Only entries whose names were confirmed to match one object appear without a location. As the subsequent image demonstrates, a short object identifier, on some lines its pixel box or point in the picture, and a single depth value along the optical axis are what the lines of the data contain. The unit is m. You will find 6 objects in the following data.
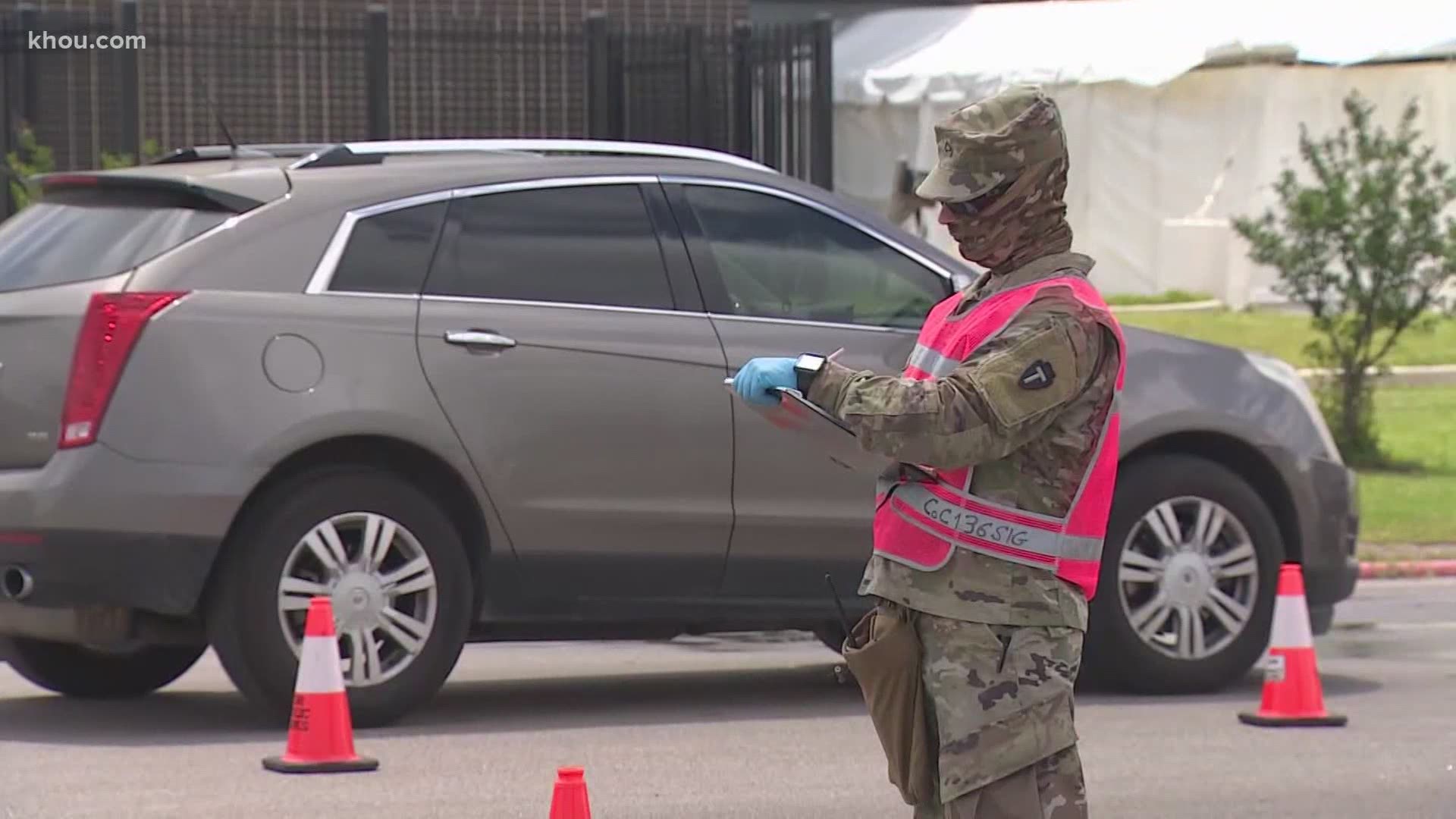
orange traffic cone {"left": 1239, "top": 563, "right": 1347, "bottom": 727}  15.41
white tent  47.91
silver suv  14.02
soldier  7.20
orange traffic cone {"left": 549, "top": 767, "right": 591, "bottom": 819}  8.70
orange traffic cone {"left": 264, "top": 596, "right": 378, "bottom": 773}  13.30
